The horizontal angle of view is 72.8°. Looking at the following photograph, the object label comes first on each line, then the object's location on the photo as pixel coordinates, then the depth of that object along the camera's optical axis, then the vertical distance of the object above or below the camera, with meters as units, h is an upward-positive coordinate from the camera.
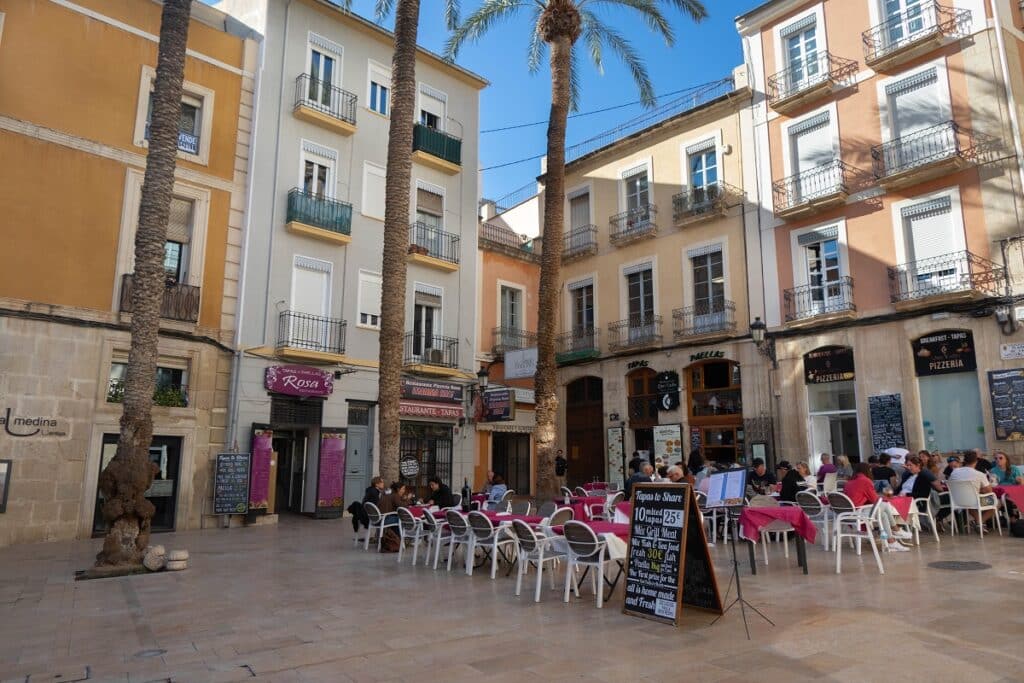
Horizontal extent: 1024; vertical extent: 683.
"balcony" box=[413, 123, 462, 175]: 21.16 +9.28
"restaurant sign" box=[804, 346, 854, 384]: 17.77 +2.28
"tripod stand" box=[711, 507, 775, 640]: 5.89 -1.32
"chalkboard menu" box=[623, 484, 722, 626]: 6.18 -0.97
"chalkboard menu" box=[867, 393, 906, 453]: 16.50 +0.76
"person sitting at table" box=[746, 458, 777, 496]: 12.28 -0.50
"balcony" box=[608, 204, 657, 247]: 22.81 +7.57
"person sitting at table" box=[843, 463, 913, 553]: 9.20 -0.58
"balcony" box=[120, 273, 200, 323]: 15.46 +3.28
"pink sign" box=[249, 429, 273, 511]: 16.14 -0.49
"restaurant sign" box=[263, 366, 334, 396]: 16.88 +1.72
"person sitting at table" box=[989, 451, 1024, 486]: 12.60 -0.31
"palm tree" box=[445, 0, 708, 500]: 14.84 +8.61
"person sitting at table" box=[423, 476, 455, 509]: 12.45 -0.78
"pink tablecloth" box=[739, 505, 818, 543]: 7.98 -0.75
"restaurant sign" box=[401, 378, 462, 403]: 19.77 +1.75
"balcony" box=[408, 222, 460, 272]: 20.52 +6.15
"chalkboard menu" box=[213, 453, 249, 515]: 15.49 -0.76
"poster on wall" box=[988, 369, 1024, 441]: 14.59 +1.07
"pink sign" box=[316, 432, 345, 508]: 17.55 -0.50
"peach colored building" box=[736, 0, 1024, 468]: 15.55 +5.82
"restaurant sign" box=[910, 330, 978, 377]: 15.67 +2.31
